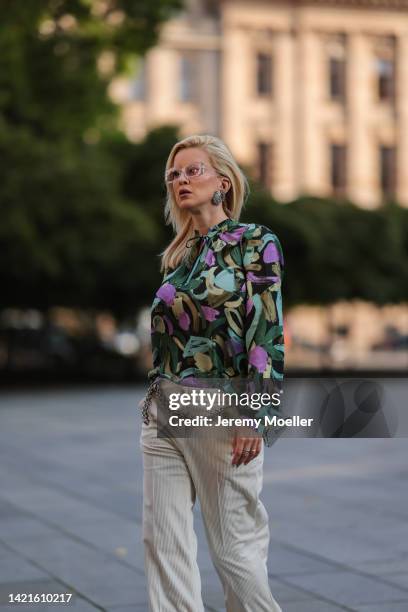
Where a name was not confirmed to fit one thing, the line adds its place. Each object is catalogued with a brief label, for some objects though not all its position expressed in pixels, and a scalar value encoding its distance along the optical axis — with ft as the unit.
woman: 12.32
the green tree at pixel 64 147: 76.89
